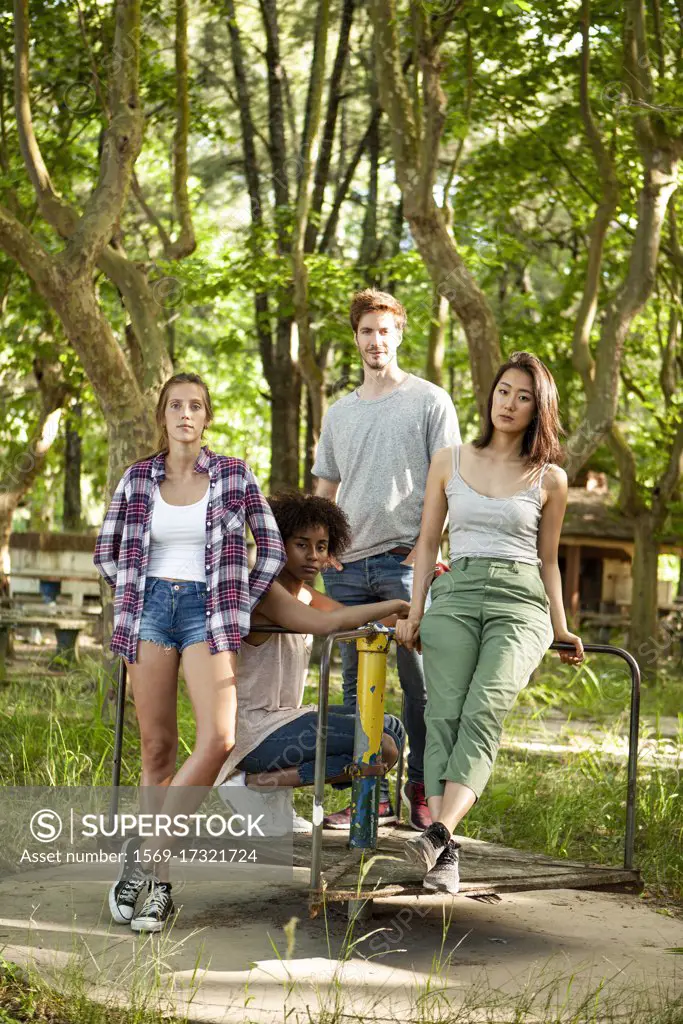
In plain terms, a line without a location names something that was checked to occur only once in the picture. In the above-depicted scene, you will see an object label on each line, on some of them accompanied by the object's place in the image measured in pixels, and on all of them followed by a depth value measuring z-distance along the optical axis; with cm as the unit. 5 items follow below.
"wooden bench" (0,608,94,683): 1248
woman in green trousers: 452
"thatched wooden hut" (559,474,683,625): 2462
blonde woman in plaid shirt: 458
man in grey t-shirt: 540
